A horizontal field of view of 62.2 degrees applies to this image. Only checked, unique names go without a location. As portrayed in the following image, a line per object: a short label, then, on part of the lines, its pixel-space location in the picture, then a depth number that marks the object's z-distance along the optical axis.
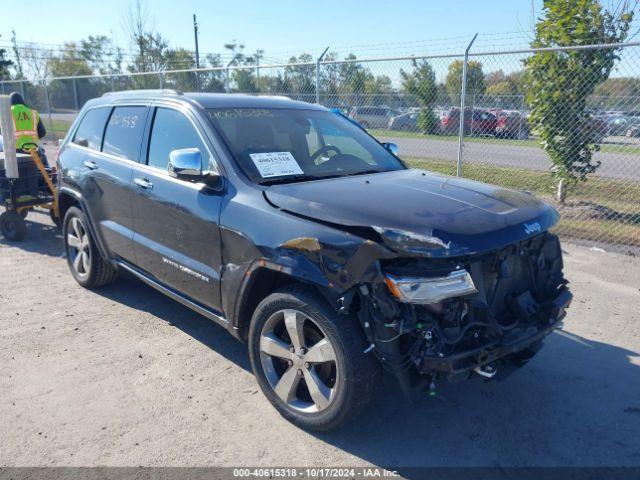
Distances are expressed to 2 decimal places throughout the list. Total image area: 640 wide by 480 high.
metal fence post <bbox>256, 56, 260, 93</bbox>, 10.86
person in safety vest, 7.47
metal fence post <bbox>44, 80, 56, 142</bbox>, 17.95
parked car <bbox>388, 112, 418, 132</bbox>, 10.70
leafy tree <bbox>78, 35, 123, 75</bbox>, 28.49
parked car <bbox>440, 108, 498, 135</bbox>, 9.28
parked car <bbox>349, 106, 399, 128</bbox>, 10.64
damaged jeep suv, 2.67
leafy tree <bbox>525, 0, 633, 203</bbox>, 7.85
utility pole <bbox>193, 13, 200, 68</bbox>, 41.53
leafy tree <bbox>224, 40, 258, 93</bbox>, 15.23
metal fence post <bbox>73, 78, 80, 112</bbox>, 17.77
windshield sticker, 3.53
